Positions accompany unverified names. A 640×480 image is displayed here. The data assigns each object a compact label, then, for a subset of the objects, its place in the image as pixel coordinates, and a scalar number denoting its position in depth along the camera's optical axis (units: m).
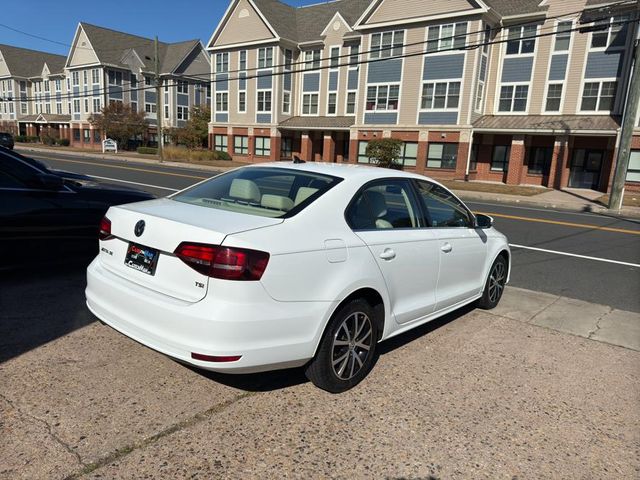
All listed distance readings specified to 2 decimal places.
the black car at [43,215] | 5.18
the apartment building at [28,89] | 68.69
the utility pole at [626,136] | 17.79
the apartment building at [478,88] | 27.48
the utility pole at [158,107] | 34.25
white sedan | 2.89
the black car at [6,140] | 37.17
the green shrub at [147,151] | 46.91
